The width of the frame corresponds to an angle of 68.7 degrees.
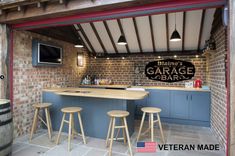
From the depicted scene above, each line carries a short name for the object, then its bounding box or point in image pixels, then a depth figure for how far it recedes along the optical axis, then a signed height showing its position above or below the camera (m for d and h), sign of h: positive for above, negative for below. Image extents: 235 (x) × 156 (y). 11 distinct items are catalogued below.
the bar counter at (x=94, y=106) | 3.56 -0.65
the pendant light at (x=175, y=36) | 3.79 +0.88
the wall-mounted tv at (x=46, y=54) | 3.95 +0.56
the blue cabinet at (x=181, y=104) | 4.59 -0.80
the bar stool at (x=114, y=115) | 2.93 -0.67
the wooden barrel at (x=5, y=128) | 2.53 -0.78
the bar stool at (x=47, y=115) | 3.58 -0.81
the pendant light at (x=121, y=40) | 4.18 +0.88
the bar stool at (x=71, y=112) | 3.17 -0.67
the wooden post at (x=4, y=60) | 3.20 +0.31
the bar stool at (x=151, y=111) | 3.23 -0.67
